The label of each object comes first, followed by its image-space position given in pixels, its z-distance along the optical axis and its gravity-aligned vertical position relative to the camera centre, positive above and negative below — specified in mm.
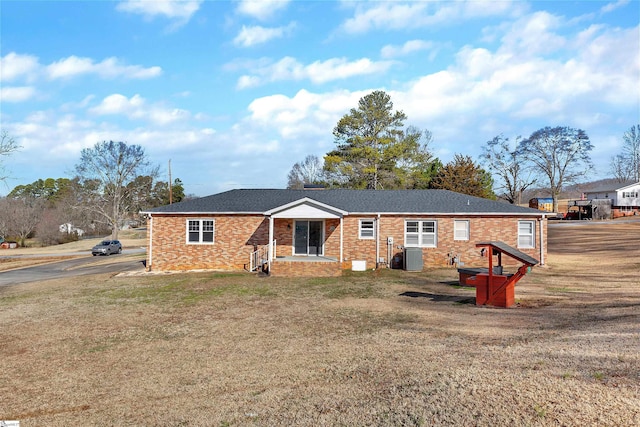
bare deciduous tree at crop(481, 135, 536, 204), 61531 +7692
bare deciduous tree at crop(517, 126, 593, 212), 58812 +10446
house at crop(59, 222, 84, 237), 64800 -1467
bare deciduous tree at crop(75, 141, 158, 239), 53312 +5019
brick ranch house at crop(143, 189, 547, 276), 22188 -813
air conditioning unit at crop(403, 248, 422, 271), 21359 -2061
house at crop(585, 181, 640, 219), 51375 +2876
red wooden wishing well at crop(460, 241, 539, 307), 12094 -1970
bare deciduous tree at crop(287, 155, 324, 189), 79000 +9301
